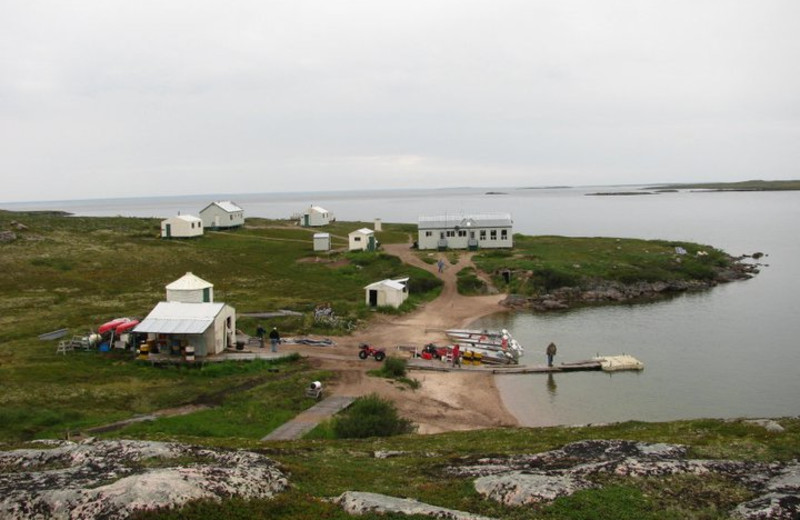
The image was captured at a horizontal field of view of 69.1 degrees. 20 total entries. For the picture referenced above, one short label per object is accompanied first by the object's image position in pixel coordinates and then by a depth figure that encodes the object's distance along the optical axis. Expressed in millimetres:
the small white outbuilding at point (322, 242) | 75500
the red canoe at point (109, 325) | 35719
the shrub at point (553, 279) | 61406
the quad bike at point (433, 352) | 37750
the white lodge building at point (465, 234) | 76812
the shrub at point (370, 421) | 23016
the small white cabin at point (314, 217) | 107938
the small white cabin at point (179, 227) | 82625
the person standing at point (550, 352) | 36719
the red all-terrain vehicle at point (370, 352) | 35469
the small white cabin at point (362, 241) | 74000
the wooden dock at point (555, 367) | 36156
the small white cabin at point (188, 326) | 33156
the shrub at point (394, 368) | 33125
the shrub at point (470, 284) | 59969
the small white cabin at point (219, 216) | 96188
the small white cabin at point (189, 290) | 39344
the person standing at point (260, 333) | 37988
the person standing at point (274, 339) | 35188
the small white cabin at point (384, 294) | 49844
